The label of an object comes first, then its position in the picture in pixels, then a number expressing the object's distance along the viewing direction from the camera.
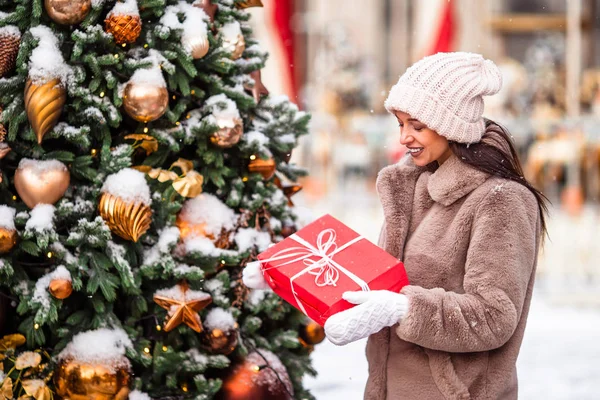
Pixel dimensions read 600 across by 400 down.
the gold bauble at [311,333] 5.34
